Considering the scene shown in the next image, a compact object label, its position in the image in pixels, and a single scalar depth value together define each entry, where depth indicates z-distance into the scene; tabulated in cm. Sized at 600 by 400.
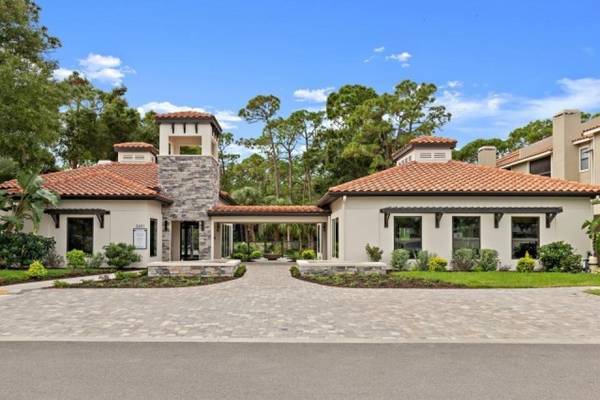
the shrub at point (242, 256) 3153
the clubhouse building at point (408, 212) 2180
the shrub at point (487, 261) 2133
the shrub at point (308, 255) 3174
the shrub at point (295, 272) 1915
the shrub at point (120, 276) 1722
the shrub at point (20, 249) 2073
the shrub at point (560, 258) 2108
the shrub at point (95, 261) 2227
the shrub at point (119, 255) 2195
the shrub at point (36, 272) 1752
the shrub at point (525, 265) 2103
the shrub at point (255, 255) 3220
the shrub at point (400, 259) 2108
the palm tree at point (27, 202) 2047
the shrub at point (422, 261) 2128
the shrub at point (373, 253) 2142
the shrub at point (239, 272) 1891
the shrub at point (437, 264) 2081
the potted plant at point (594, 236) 2006
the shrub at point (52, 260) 2238
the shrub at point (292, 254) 3354
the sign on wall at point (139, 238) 2280
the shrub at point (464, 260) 2133
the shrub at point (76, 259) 2175
